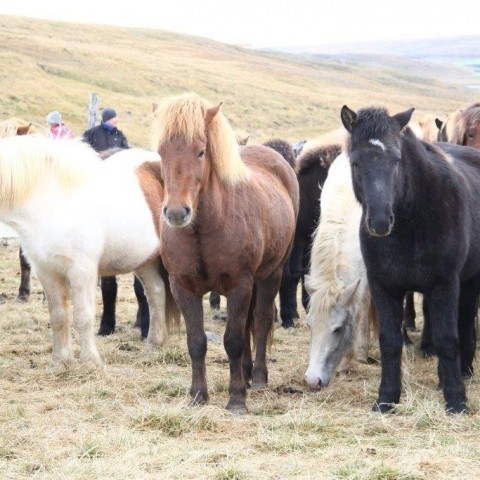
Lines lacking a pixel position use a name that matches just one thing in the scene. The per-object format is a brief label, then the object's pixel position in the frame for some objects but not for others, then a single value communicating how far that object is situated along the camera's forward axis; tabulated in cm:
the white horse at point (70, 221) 1179
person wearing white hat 1973
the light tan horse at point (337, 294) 1079
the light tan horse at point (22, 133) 1693
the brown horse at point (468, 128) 1457
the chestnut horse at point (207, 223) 911
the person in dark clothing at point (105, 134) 1953
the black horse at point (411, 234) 908
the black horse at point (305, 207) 1644
